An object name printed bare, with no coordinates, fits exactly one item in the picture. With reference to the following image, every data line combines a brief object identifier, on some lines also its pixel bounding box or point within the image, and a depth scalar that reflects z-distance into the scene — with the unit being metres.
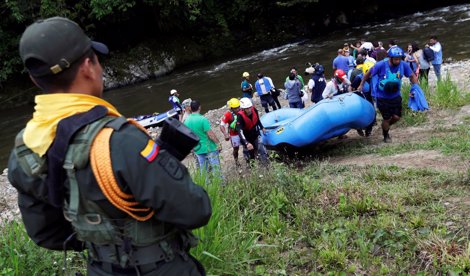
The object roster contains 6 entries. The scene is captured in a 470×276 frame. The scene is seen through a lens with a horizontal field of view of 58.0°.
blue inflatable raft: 7.43
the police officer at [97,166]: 1.49
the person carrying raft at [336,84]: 8.92
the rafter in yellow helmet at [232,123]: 7.73
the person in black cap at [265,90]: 11.88
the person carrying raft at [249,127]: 7.51
